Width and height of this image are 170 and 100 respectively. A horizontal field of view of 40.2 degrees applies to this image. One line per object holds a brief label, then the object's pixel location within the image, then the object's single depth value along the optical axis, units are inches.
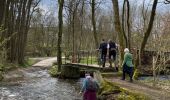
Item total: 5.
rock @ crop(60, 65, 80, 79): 797.1
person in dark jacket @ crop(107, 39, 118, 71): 593.2
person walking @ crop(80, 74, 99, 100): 359.2
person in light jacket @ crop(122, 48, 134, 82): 491.6
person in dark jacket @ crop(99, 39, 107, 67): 601.8
